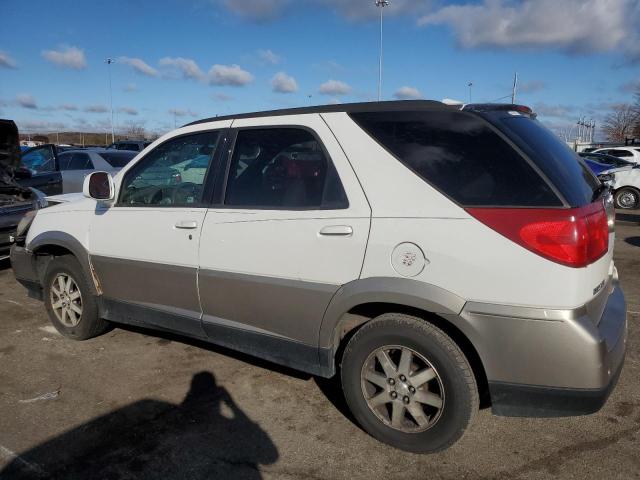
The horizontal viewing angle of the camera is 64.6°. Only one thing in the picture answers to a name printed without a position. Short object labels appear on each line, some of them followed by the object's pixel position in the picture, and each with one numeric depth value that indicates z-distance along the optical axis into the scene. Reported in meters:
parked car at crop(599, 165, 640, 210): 13.99
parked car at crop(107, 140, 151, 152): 24.17
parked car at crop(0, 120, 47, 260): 6.70
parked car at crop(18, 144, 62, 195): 9.56
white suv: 2.34
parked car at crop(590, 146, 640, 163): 19.81
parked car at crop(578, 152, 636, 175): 16.02
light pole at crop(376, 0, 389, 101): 29.31
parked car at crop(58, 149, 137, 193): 10.54
